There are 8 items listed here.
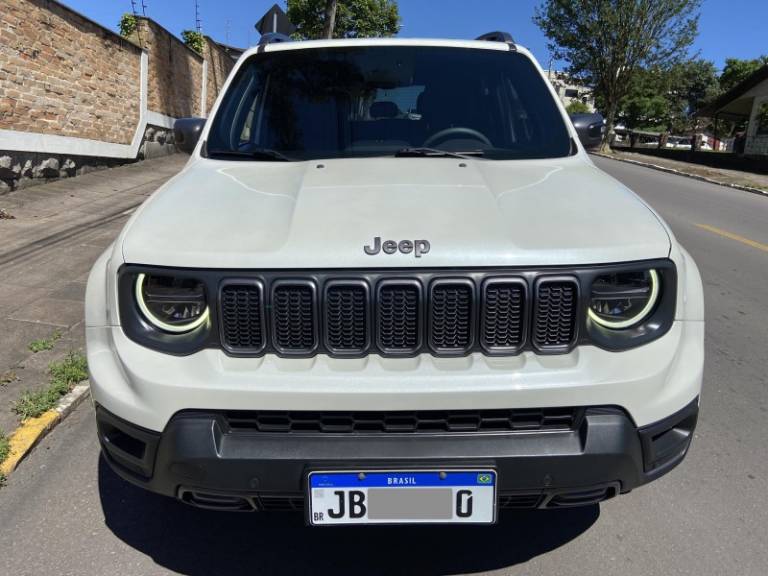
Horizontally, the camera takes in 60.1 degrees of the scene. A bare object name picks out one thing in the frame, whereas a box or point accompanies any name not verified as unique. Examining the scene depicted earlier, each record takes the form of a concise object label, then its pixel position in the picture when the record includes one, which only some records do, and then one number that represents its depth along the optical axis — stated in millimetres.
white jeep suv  1992
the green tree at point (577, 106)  70212
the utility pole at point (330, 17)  18344
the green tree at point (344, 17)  31531
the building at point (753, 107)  30406
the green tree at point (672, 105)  57594
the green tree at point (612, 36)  33031
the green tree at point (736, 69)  53938
